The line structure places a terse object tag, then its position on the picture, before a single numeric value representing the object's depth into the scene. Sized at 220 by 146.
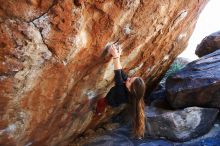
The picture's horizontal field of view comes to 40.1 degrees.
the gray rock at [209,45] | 10.09
